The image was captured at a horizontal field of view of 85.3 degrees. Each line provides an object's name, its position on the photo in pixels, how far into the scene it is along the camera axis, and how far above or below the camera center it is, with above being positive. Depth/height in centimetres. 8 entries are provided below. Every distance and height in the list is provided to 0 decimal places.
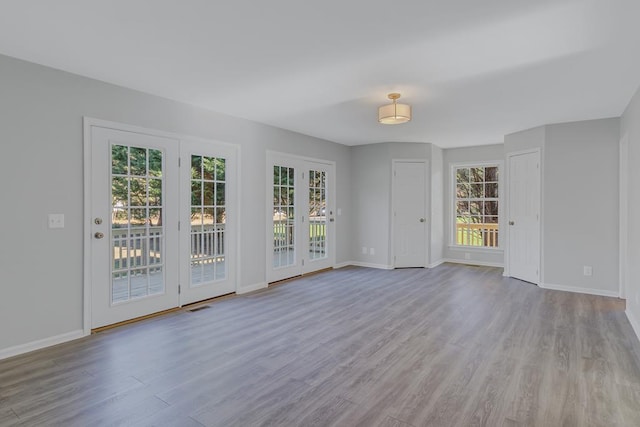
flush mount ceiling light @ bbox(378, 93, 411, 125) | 391 +116
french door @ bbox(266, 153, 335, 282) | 544 -4
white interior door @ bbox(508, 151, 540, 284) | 541 -5
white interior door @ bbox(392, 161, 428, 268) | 676 -1
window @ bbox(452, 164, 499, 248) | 710 +17
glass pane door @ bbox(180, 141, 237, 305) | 422 -8
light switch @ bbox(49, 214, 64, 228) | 312 -6
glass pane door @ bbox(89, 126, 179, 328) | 343 -12
